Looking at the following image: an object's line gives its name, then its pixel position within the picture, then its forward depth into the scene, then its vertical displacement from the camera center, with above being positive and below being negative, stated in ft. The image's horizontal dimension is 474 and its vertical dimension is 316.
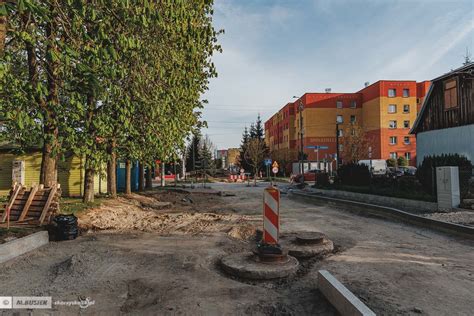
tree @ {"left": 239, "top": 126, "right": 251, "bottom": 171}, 219.20 +5.21
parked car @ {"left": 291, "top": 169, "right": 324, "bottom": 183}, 128.06 -4.02
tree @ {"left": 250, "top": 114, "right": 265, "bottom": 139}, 249.34 +27.18
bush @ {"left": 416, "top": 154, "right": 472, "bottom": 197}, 39.24 -0.64
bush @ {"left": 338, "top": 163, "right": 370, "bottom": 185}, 63.05 -1.68
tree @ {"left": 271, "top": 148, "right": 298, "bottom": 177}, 191.31 +5.40
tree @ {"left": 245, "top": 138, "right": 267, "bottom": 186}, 188.65 +8.66
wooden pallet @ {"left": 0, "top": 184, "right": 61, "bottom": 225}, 29.68 -3.23
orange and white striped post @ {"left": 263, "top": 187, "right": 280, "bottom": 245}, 19.25 -2.88
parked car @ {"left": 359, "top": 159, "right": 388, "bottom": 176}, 124.94 +0.14
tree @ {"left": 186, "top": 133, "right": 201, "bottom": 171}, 236.57 +10.26
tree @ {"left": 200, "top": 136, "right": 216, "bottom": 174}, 225.66 +9.69
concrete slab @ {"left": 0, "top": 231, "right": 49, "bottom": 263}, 20.72 -5.09
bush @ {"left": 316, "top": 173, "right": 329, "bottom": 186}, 79.26 -3.10
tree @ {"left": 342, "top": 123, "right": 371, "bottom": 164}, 143.80 +9.23
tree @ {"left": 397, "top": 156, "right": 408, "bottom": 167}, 167.55 +1.58
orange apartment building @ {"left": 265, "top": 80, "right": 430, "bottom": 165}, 178.91 +27.73
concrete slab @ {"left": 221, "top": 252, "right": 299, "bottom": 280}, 17.03 -5.30
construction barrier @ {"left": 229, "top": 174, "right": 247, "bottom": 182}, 163.94 -5.39
